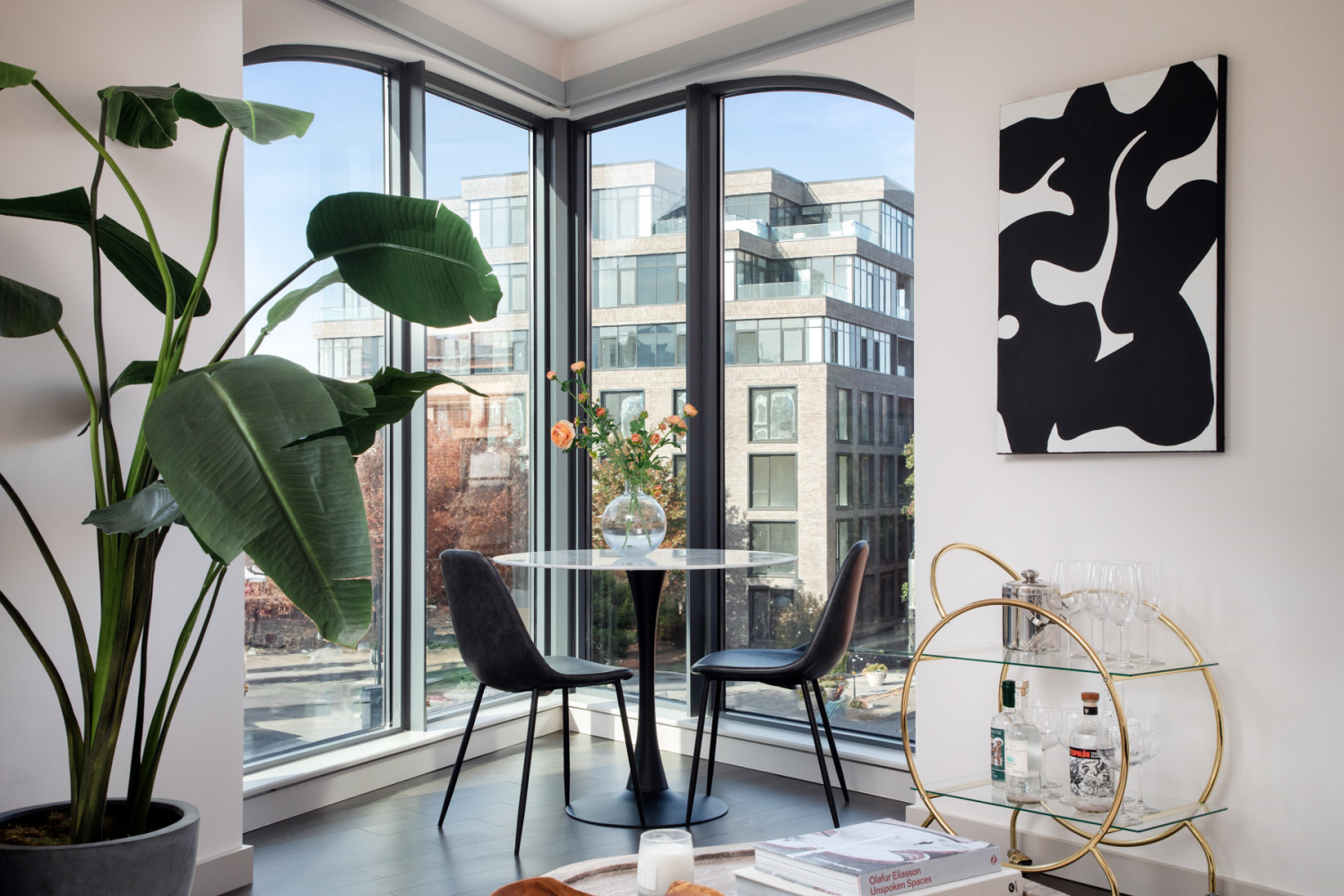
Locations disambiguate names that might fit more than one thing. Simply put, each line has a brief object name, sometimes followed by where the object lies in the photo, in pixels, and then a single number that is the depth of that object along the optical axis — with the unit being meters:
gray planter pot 1.87
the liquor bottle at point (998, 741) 2.53
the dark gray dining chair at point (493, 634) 3.13
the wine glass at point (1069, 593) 2.61
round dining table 3.30
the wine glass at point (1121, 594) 2.53
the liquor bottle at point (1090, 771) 2.41
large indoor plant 1.57
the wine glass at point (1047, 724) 2.55
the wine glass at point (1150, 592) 2.56
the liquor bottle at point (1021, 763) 2.49
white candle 1.48
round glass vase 3.56
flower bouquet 3.56
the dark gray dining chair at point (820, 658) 3.22
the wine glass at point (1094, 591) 2.57
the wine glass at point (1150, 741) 2.44
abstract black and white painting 2.67
